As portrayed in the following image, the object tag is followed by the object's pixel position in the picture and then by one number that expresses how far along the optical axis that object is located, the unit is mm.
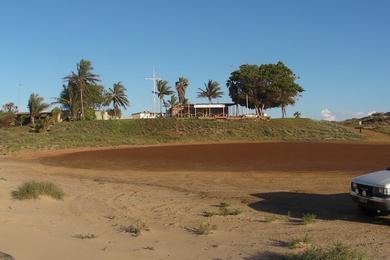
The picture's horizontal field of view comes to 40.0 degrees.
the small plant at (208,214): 12375
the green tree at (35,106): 86500
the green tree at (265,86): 89438
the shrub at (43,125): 72488
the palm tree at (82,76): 89812
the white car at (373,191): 10648
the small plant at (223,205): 13862
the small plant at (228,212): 12455
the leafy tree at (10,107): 109250
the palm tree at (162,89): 103625
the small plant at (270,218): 11547
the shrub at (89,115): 84938
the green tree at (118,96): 103375
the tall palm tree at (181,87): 104312
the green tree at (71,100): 90938
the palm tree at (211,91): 109188
